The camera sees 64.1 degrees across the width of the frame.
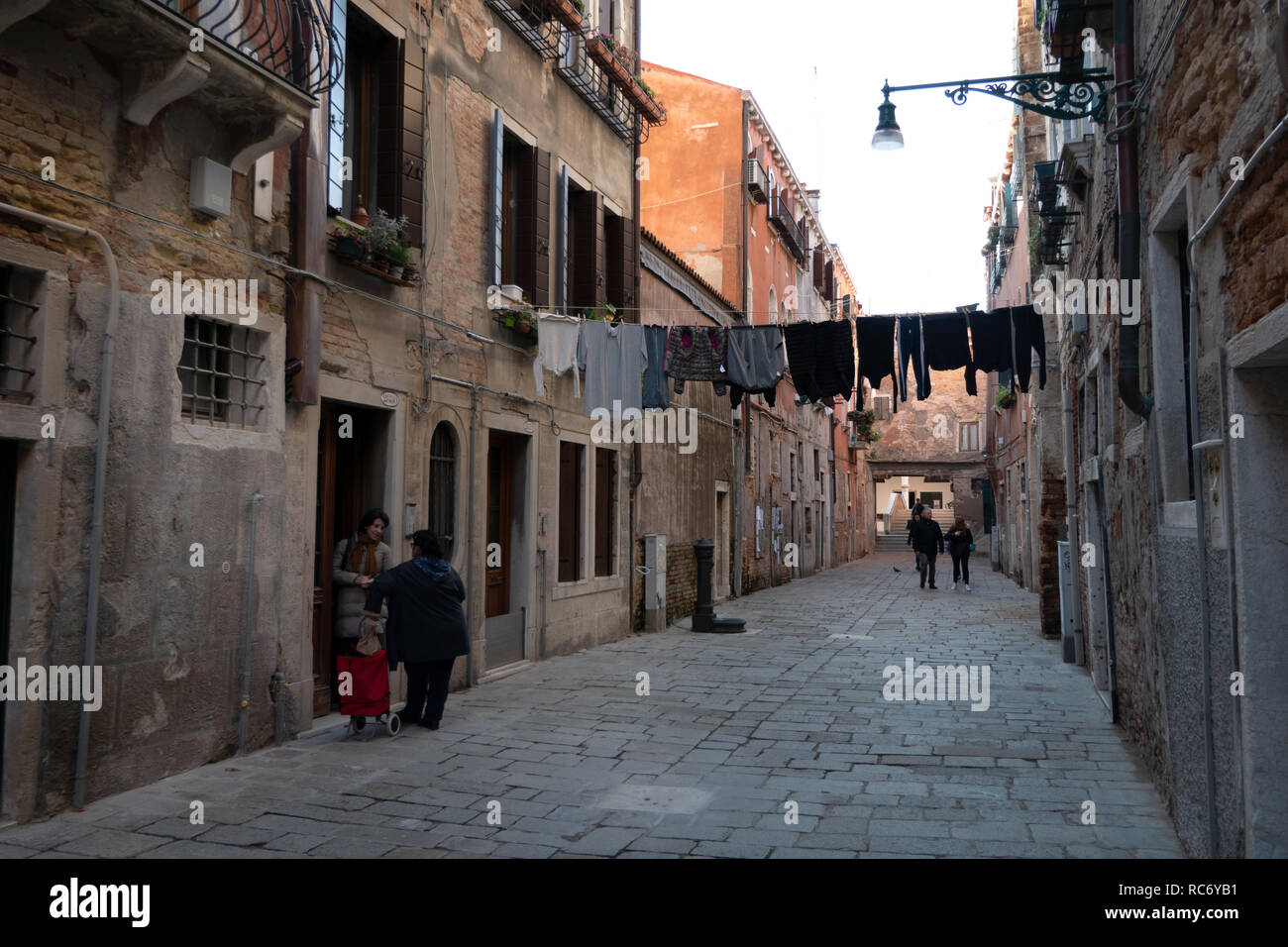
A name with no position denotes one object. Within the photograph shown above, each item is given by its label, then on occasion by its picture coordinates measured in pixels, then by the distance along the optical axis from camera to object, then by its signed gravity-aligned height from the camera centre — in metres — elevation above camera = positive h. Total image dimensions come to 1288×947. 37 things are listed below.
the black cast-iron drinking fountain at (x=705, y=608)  14.30 -1.08
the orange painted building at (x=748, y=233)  21.42 +6.59
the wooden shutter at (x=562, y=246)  11.84 +3.29
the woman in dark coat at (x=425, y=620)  7.20 -0.62
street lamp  6.75 +2.97
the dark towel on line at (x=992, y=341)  10.04 +1.84
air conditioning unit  21.58 +7.43
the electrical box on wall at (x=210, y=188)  6.16 +2.09
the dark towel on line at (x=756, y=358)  10.99 +1.85
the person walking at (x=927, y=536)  22.69 -0.15
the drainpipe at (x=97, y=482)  5.28 +0.27
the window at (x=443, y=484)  9.30 +0.43
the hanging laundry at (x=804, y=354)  10.75 +1.84
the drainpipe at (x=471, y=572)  9.42 -0.38
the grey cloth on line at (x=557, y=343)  10.86 +2.00
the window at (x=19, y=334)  5.11 +1.01
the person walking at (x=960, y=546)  21.81 -0.35
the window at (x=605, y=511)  13.18 +0.26
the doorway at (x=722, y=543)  19.09 -0.23
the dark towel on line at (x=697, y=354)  11.06 +1.91
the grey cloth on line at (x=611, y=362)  11.09 +1.83
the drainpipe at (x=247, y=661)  6.50 -0.81
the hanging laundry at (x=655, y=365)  11.23 +1.81
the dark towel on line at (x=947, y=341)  10.20 +1.88
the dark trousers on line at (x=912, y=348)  10.26 +1.83
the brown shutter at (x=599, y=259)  12.85 +3.47
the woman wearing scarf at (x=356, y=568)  7.63 -0.26
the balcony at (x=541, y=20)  10.66 +5.51
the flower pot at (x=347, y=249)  7.66 +2.12
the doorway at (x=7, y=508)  5.08 +0.13
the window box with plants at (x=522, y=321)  10.43 +2.15
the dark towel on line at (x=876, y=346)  10.51 +1.88
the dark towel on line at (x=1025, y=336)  9.91 +1.87
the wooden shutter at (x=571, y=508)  12.25 +0.28
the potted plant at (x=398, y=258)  8.10 +2.18
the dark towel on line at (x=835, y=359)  10.58 +1.77
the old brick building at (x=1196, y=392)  3.65 +0.61
